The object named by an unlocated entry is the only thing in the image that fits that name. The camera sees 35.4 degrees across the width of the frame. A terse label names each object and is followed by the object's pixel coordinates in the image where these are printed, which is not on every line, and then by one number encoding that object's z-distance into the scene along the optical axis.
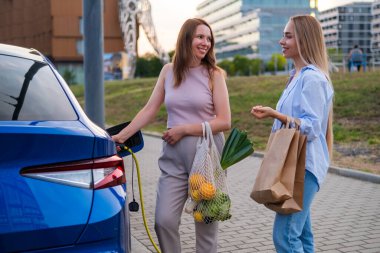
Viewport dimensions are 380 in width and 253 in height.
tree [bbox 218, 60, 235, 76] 121.12
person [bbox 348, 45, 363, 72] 31.62
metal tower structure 77.38
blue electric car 2.38
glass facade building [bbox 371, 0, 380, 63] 149.88
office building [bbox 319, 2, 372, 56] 159.50
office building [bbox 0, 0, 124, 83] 86.94
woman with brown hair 3.76
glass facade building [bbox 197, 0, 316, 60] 132.50
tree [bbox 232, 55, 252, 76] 121.12
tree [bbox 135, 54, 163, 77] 102.94
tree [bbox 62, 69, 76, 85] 84.50
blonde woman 3.25
